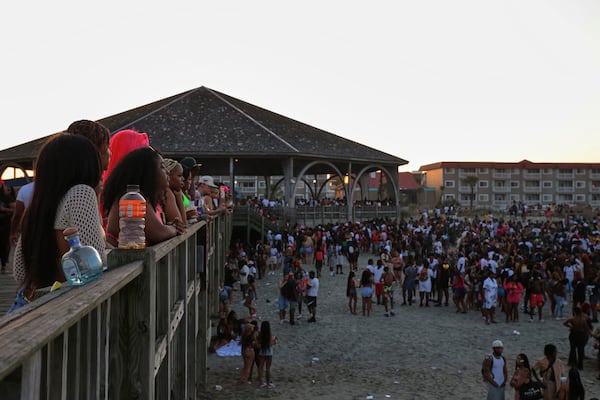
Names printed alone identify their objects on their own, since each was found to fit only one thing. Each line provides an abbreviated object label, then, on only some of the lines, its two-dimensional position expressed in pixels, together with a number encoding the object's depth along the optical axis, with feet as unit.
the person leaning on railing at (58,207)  7.73
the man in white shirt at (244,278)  56.18
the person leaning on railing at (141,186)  11.31
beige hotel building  261.03
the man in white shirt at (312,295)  48.44
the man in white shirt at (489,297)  48.26
